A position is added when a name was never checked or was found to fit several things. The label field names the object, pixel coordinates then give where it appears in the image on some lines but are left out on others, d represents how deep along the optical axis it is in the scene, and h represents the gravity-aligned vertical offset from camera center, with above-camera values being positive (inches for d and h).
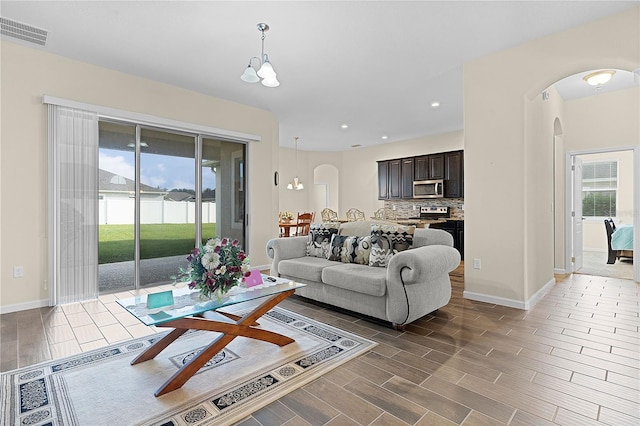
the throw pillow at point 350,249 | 138.2 -17.0
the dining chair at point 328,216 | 311.4 -4.1
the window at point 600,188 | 291.6 +22.2
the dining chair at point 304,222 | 314.2 -10.4
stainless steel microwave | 277.6 +21.4
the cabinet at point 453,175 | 270.4 +32.6
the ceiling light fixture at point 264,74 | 106.3 +48.1
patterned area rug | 65.6 -42.1
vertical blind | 137.6 +3.4
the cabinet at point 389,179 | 316.2 +33.8
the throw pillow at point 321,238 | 156.3 -13.6
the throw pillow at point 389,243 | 130.4 -13.2
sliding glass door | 158.7 +7.2
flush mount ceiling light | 153.9 +67.5
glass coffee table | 72.9 -25.9
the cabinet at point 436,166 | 282.0 +41.5
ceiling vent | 114.0 +68.8
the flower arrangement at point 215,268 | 82.4 -15.1
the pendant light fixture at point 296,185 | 356.1 +31.8
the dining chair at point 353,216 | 315.9 -4.2
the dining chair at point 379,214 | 305.8 -2.2
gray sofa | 107.0 -26.3
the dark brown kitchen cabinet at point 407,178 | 305.0 +33.4
